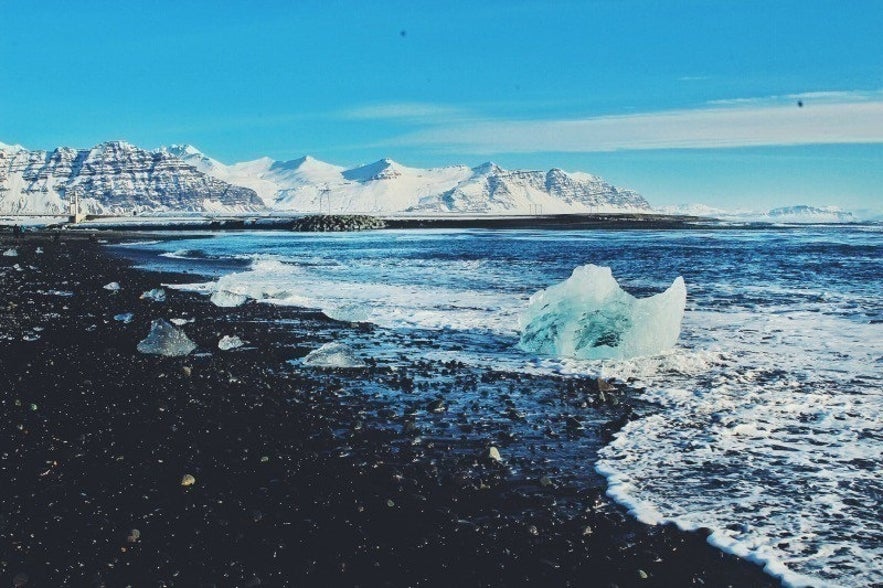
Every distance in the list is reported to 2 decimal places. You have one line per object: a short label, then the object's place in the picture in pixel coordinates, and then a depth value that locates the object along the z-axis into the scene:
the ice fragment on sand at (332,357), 12.22
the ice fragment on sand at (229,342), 13.64
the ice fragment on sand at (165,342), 12.95
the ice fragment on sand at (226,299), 19.84
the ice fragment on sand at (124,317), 16.91
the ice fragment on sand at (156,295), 21.16
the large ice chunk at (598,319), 12.74
